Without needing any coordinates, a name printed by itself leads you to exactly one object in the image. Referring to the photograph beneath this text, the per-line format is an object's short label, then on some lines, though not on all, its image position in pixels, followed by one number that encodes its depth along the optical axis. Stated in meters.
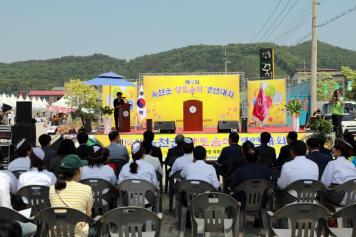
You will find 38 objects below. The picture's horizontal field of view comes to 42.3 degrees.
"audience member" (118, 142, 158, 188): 5.19
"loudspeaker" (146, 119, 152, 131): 14.38
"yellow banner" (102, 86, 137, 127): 19.11
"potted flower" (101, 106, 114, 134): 14.10
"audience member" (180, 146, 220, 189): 5.10
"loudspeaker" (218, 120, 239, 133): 15.11
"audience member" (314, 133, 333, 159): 6.25
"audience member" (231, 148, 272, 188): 4.97
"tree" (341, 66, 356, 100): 45.31
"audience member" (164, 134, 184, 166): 7.20
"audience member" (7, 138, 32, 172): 5.70
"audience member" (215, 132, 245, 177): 5.99
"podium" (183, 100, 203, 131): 15.91
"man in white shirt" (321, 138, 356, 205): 4.98
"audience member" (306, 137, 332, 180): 5.77
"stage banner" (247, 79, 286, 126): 19.33
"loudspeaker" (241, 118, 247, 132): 15.04
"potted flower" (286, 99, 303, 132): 14.66
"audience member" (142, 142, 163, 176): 6.15
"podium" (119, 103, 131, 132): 14.47
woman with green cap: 3.87
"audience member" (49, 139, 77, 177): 5.81
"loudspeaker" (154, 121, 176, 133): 15.31
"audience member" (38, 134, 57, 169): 6.62
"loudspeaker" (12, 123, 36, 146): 11.70
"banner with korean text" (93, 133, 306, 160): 12.59
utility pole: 18.72
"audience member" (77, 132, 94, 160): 6.73
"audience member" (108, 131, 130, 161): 6.85
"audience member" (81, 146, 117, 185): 5.09
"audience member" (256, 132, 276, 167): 6.71
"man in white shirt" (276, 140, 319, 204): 4.95
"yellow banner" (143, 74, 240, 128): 19.03
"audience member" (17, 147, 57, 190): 4.78
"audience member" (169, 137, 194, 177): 5.97
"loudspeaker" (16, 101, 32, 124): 12.11
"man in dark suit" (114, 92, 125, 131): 13.72
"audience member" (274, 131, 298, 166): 6.69
